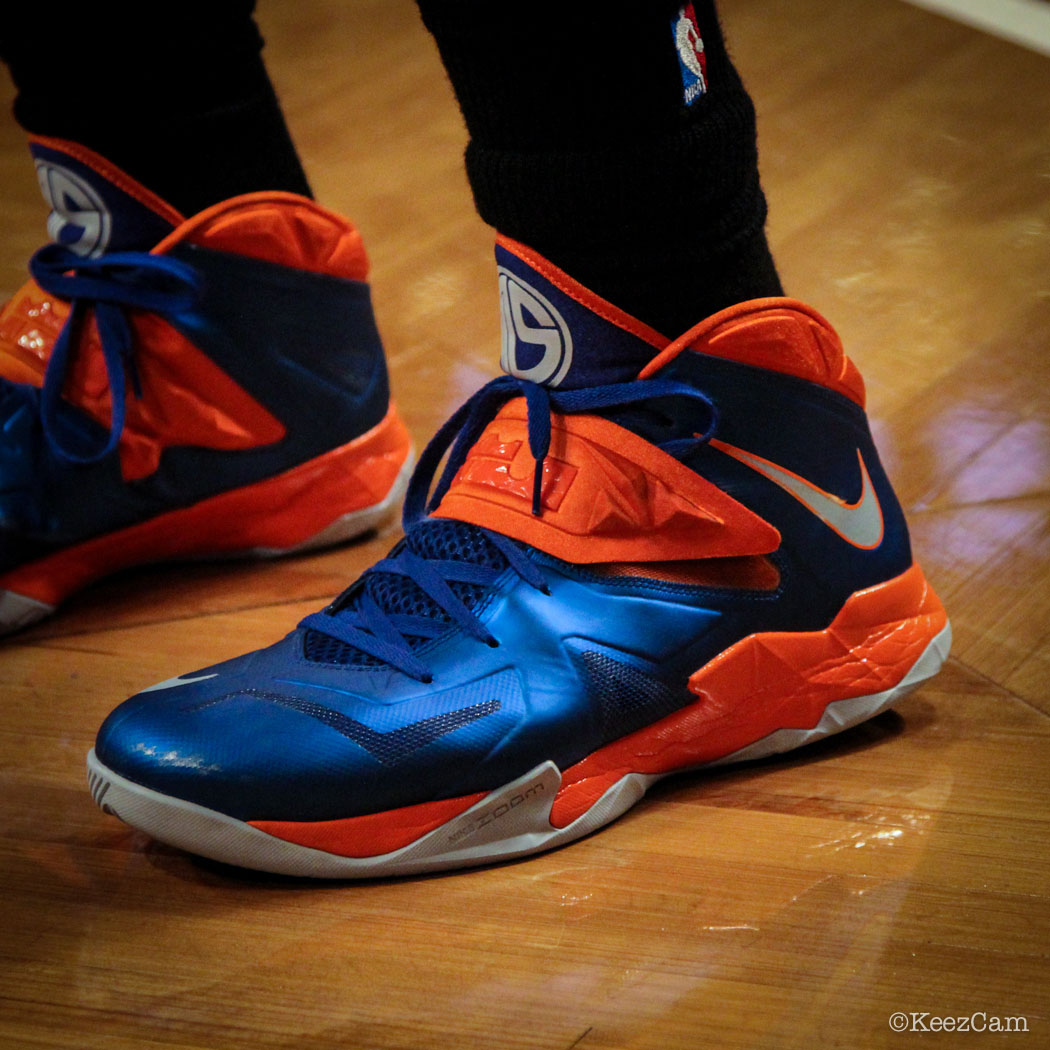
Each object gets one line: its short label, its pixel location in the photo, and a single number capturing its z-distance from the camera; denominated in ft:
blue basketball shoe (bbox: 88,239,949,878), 5.25
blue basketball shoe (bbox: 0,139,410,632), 5.75
